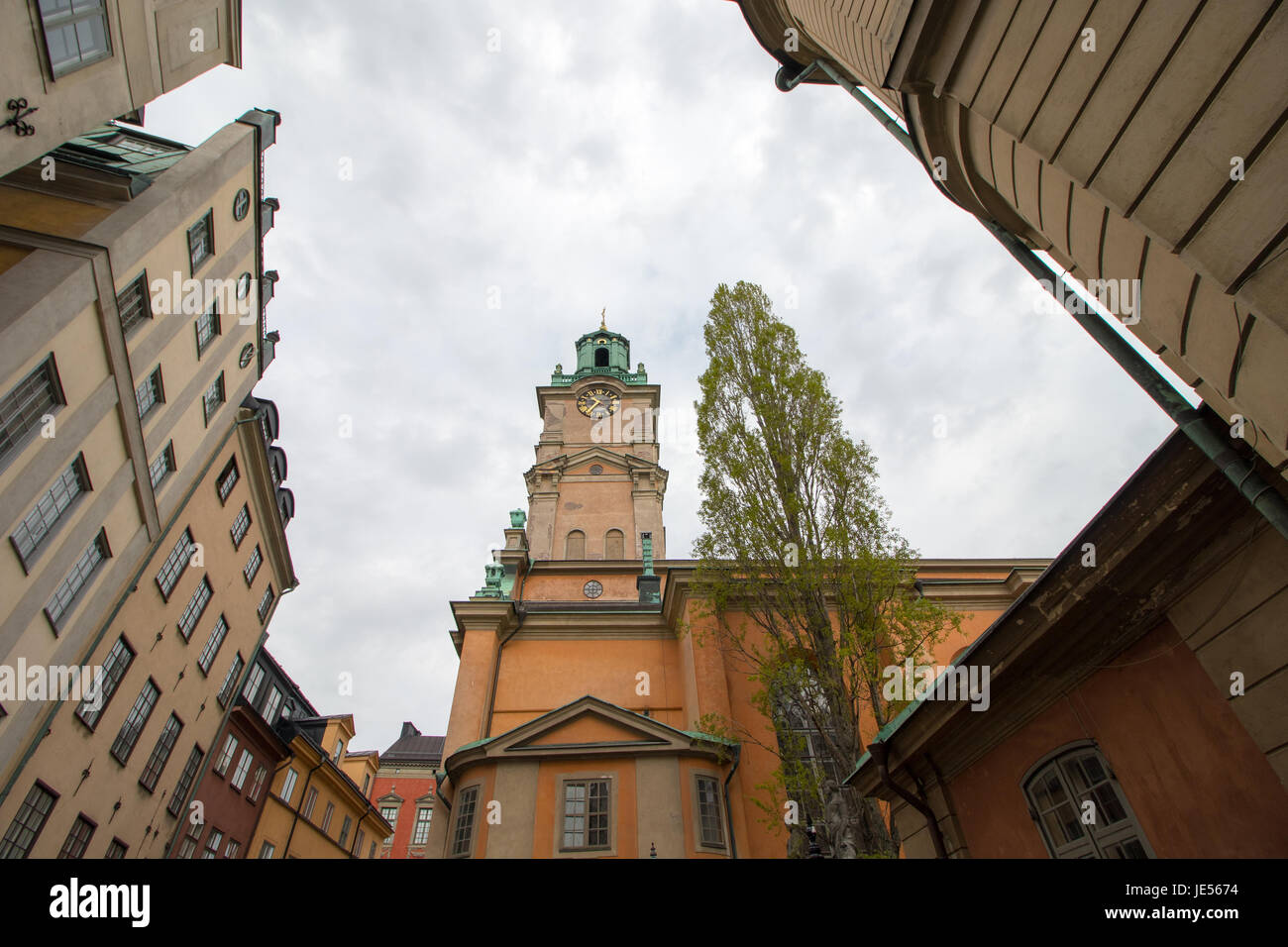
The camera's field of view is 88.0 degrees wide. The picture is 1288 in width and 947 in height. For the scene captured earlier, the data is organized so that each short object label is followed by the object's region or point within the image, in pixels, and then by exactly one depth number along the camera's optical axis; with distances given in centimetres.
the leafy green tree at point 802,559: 1340
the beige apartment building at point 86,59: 1077
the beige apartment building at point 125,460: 1244
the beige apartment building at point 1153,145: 352
